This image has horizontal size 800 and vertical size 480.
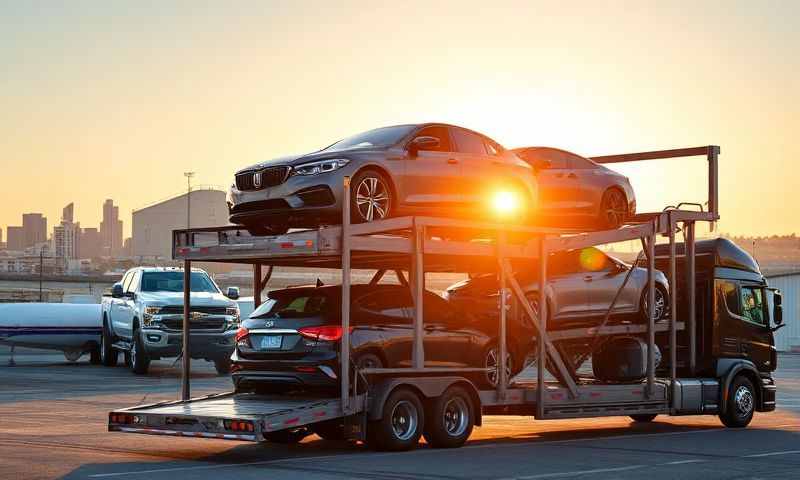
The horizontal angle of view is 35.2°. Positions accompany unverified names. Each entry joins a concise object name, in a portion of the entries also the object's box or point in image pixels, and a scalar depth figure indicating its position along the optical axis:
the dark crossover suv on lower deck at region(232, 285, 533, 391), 13.73
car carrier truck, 13.36
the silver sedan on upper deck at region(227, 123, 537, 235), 13.98
